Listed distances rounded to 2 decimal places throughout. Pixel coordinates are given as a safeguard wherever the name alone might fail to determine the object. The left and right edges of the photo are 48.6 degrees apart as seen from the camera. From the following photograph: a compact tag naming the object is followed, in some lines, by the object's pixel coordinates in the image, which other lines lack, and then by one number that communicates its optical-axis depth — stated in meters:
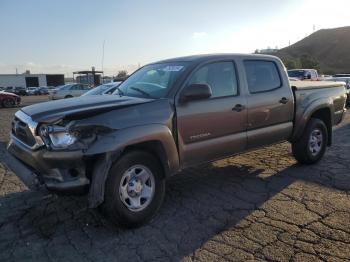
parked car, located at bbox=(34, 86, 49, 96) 57.03
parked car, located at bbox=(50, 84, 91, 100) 26.59
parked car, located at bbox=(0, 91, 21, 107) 25.38
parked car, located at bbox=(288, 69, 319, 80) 20.78
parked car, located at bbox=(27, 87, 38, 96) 56.57
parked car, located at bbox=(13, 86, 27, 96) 54.64
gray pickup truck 3.88
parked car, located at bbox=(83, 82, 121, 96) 12.62
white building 75.62
